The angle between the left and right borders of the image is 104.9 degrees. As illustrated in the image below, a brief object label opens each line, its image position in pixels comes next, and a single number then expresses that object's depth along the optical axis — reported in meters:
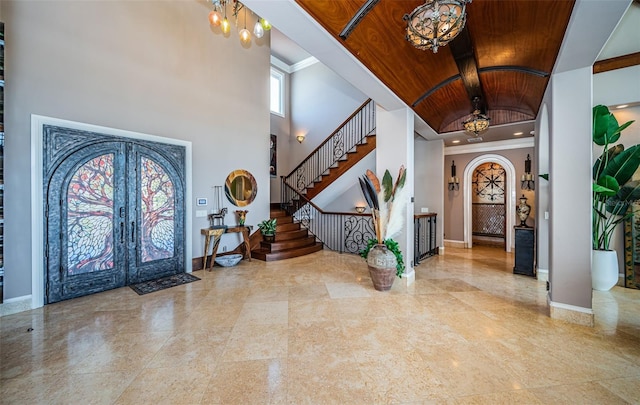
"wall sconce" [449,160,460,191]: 7.25
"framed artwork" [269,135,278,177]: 8.46
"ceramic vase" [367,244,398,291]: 3.62
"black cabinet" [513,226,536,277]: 4.50
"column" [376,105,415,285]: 4.15
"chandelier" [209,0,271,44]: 4.02
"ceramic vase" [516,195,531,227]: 4.79
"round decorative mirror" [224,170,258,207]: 5.36
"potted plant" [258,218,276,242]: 5.70
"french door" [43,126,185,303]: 3.25
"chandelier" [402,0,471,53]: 1.95
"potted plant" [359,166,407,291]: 3.61
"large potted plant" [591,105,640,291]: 3.38
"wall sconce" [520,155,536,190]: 6.18
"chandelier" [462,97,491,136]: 4.23
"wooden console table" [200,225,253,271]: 4.71
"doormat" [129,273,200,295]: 3.71
